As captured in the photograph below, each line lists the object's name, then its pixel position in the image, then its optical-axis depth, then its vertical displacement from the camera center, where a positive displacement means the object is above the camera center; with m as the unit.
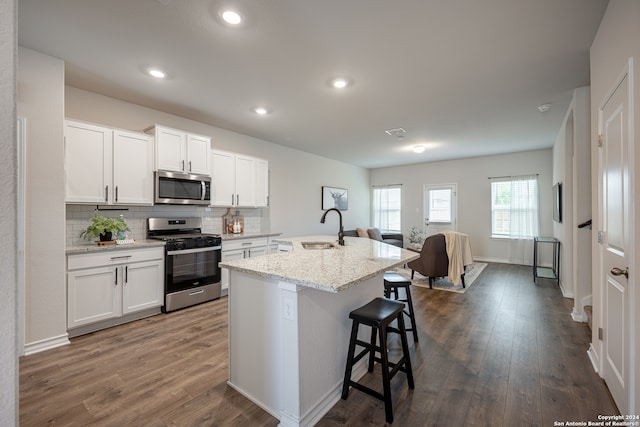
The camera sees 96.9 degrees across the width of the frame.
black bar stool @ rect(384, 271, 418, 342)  2.72 -0.70
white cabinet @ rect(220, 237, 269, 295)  4.03 -0.54
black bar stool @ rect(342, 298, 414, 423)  1.70 -0.84
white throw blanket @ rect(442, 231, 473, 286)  4.40 -0.66
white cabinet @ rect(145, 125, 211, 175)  3.46 +0.81
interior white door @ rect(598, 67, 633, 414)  1.61 -0.17
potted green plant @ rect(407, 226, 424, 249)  7.47 -0.63
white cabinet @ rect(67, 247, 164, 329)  2.74 -0.74
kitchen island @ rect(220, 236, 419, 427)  1.59 -0.72
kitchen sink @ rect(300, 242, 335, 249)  3.08 -0.35
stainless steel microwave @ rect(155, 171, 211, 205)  3.47 +0.32
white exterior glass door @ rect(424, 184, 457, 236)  7.27 +0.13
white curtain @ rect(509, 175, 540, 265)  6.15 -0.09
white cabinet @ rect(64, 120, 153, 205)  2.83 +0.52
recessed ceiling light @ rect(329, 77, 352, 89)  2.90 +1.37
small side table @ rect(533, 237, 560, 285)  4.80 -1.02
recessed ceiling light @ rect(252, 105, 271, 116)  3.70 +1.37
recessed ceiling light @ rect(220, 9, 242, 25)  1.94 +1.37
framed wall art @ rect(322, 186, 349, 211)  6.82 +0.38
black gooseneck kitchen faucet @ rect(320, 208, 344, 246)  3.06 -0.28
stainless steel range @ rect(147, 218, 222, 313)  3.40 -0.62
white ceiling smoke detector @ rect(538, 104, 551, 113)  3.60 +1.37
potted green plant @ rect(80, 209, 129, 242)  2.95 -0.15
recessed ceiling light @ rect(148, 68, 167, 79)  2.71 +1.37
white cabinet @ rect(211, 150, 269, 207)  4.20 +0.53
